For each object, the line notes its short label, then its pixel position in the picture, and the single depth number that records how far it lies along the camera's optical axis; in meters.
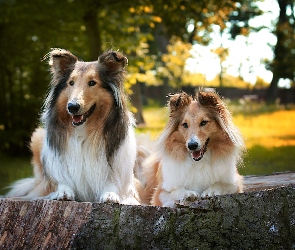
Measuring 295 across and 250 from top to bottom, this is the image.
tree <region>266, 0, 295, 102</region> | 18.62
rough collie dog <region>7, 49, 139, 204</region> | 4.71
